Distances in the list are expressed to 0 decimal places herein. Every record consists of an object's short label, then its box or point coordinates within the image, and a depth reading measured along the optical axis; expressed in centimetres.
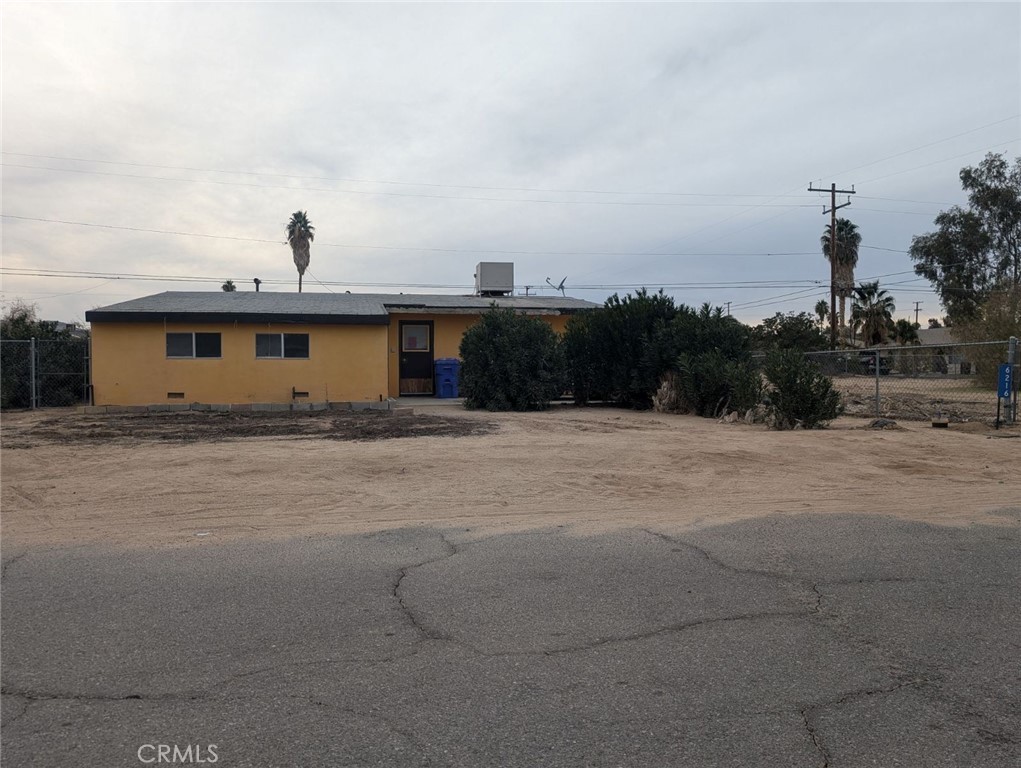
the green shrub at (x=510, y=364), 2036
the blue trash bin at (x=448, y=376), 2419
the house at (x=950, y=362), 3496
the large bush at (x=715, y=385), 1722
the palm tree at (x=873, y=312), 5066
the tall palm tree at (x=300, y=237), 5562
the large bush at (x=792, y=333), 4778
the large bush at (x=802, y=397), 1527
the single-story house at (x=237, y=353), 2069
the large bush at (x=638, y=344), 1988
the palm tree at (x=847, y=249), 5349
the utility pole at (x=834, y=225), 4245
